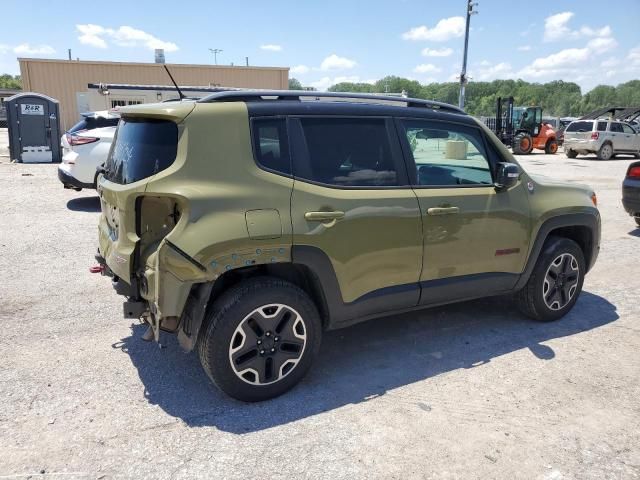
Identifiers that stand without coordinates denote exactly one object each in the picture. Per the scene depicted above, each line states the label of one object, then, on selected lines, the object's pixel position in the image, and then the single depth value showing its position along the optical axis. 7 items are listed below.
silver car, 23.44
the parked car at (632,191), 7.77
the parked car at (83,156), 8.97
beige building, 30.23
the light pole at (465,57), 23.98
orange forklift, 25.20
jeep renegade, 2.96
